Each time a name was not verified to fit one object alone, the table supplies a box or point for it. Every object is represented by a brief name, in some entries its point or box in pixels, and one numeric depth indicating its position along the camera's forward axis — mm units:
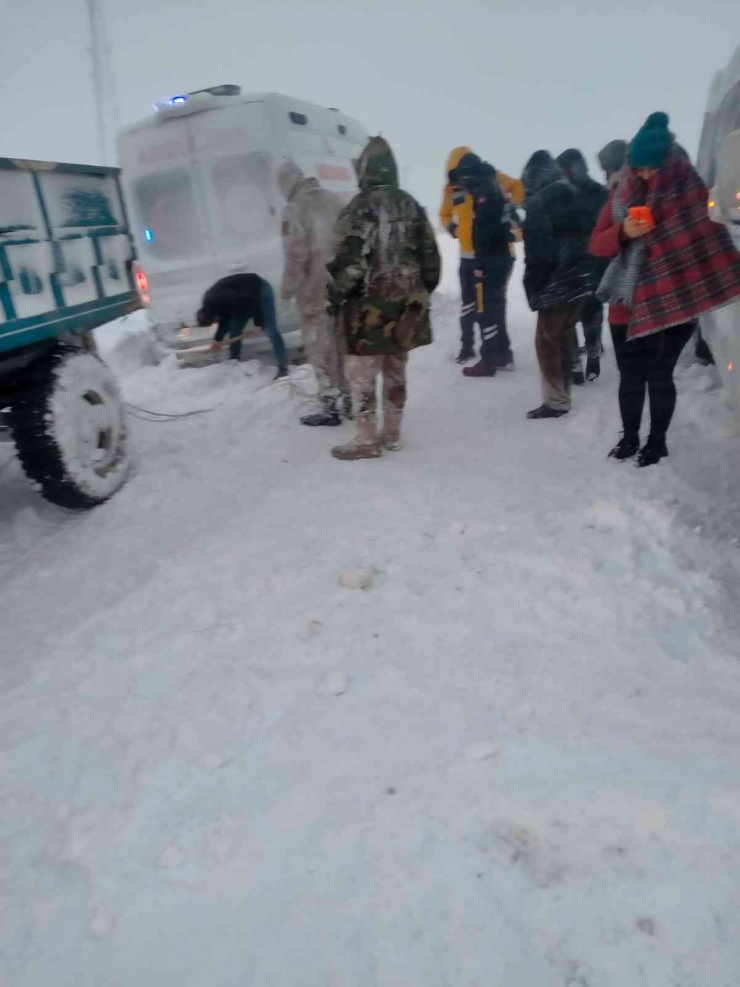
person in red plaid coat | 3301
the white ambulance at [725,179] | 2801
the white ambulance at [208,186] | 6719
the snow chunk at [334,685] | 2363
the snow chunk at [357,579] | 2938
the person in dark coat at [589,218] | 4925
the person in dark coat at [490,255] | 5414
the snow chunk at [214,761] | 2102
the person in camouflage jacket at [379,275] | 3826
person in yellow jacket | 6195
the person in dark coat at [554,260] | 4301
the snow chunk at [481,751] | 2027
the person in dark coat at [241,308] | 6422
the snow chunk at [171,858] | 1807
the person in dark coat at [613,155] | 5051
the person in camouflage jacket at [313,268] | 4734
